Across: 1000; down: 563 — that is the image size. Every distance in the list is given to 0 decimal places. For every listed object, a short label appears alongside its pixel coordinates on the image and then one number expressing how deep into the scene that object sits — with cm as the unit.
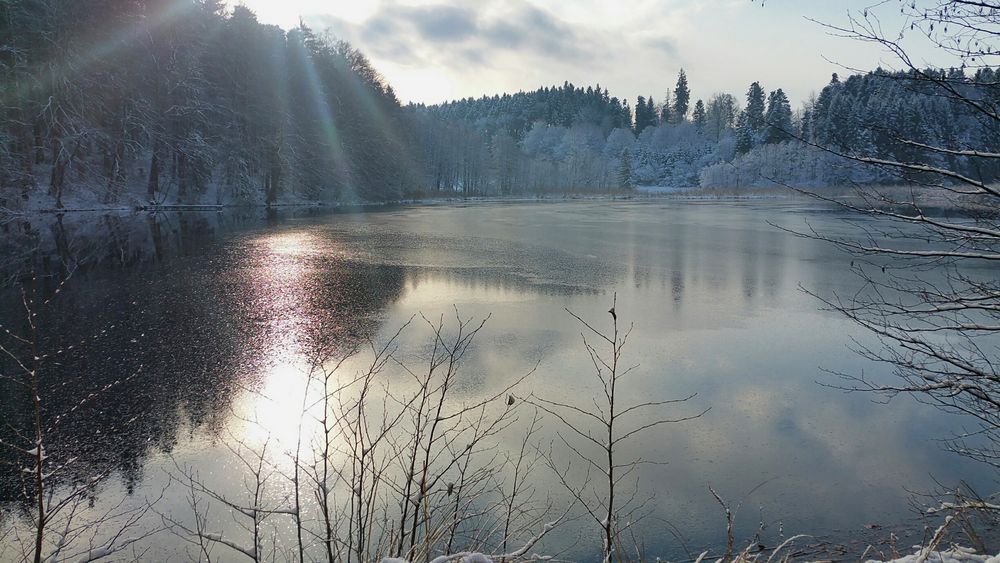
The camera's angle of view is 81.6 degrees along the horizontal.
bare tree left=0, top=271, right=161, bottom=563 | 449
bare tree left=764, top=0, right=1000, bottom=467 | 350
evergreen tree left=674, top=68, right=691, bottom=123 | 14162
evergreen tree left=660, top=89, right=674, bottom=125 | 14338
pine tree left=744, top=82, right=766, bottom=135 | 9900
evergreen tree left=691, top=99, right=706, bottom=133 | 13350
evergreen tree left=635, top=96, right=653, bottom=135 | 14212
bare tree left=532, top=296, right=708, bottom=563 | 520
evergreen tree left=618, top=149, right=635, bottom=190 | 10506
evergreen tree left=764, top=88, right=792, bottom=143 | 9096
